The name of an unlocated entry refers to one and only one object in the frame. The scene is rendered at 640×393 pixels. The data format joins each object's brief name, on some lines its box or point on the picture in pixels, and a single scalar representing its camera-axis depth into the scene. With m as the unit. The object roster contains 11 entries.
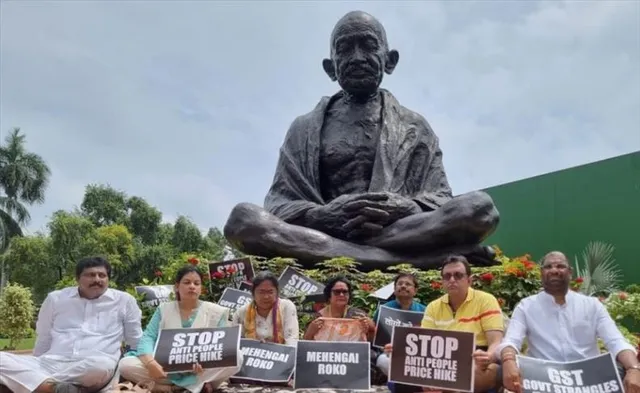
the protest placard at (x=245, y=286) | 6.00
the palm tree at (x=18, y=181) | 29.67
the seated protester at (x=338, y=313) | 4.54
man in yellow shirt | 3.81
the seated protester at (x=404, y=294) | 4.67
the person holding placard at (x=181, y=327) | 3.99
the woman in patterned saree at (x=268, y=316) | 4.41
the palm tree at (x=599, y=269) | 12.90
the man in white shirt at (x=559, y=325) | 3.50
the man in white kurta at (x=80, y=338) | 3.78
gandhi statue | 6.89
